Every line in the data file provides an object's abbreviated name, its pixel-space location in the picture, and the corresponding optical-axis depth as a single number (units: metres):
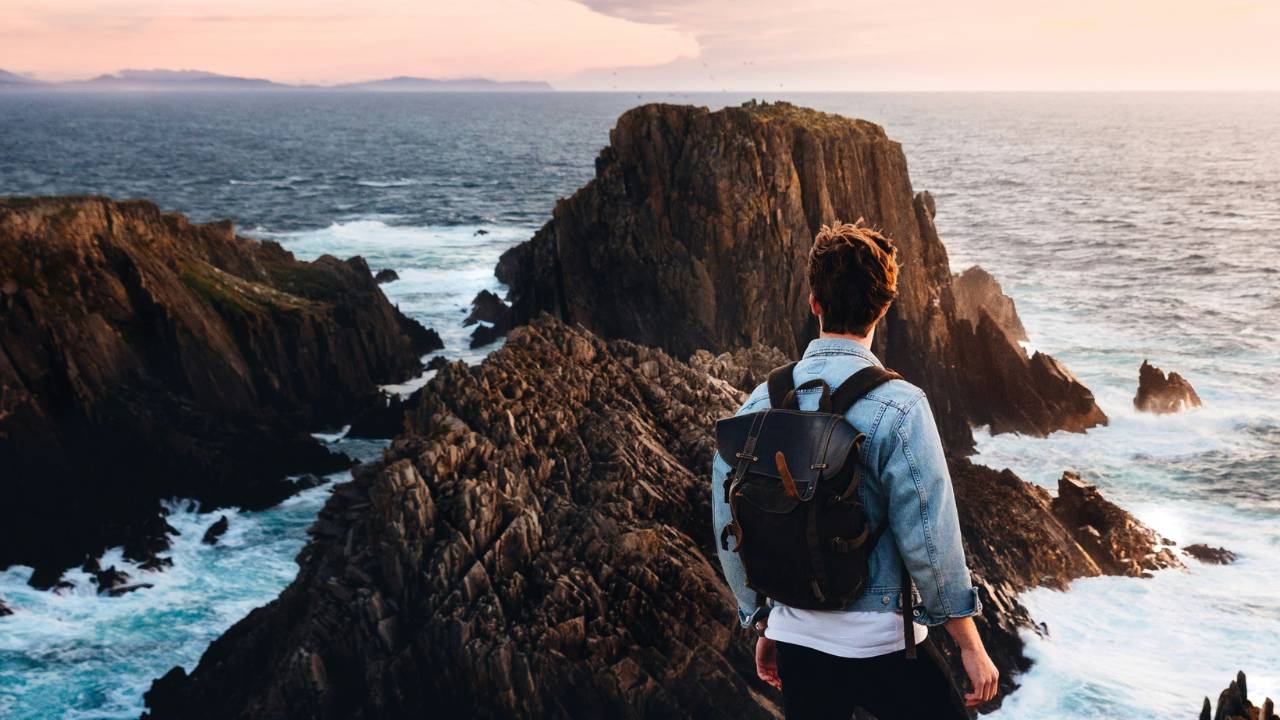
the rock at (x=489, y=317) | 49.59
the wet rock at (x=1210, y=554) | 27.91
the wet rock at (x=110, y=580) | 26.09
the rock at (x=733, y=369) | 28.08
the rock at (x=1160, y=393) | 41.56
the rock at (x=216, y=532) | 28.95
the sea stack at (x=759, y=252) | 38.56
